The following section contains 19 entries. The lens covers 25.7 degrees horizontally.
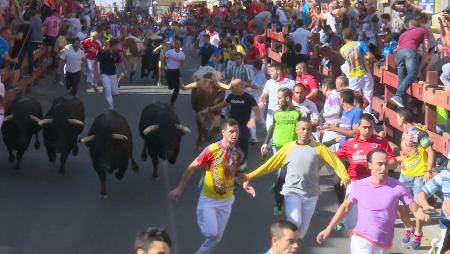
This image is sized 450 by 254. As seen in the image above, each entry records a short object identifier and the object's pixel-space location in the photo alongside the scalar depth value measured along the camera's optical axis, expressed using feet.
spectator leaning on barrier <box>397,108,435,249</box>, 38.14
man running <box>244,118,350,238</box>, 33.83
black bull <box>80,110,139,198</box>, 47.39
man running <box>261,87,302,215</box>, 41.50
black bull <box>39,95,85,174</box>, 52.13
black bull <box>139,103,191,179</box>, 49.80
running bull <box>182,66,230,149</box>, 55.31
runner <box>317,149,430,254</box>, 28.89
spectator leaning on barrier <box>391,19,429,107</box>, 49.70
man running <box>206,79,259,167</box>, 47.21
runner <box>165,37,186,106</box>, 73.31
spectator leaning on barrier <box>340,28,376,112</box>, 55.06
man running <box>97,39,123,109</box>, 69.67
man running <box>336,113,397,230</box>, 36.64
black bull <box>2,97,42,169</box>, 52.47
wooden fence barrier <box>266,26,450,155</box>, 44.11
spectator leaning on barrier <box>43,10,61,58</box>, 90.49
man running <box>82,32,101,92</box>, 83.71
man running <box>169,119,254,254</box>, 33.58
